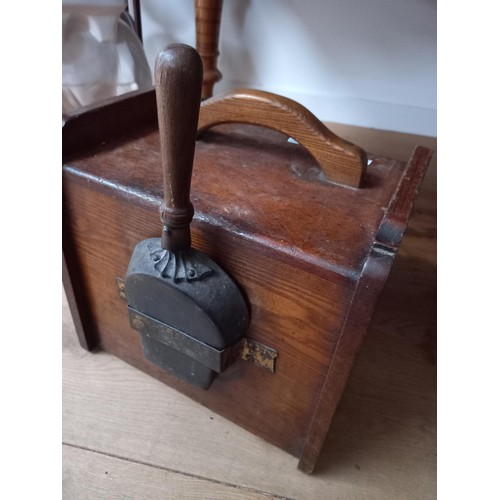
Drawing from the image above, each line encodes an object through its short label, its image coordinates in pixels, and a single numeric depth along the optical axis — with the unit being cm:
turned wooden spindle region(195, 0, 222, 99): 78
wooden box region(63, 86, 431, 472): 42
